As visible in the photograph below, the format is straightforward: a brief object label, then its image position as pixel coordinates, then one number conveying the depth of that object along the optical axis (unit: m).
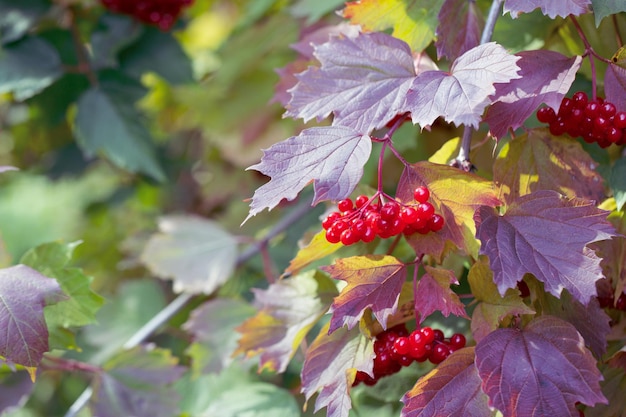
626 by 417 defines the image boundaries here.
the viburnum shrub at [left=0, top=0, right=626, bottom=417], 1.23
